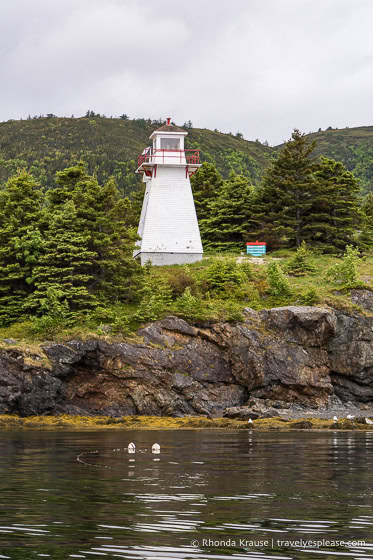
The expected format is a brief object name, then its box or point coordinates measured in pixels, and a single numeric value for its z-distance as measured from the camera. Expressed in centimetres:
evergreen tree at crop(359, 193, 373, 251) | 7681
